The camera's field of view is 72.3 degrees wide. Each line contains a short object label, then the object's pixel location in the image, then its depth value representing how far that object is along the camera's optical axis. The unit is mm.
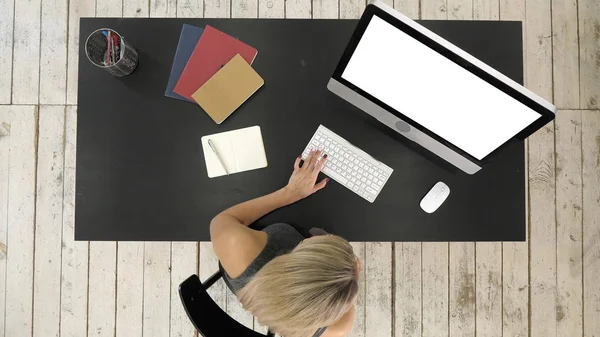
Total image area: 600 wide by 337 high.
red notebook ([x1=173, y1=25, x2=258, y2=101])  1251
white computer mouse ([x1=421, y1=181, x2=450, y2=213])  1226
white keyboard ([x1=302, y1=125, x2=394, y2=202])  1231
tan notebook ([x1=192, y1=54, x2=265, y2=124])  1235
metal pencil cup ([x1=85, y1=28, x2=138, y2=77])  1165
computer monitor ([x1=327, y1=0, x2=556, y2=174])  838
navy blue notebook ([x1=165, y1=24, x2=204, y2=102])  1256
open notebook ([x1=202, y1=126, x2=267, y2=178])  1241
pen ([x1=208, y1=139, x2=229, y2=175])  1229
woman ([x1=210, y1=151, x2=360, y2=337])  954
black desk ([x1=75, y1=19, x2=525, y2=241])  1235
